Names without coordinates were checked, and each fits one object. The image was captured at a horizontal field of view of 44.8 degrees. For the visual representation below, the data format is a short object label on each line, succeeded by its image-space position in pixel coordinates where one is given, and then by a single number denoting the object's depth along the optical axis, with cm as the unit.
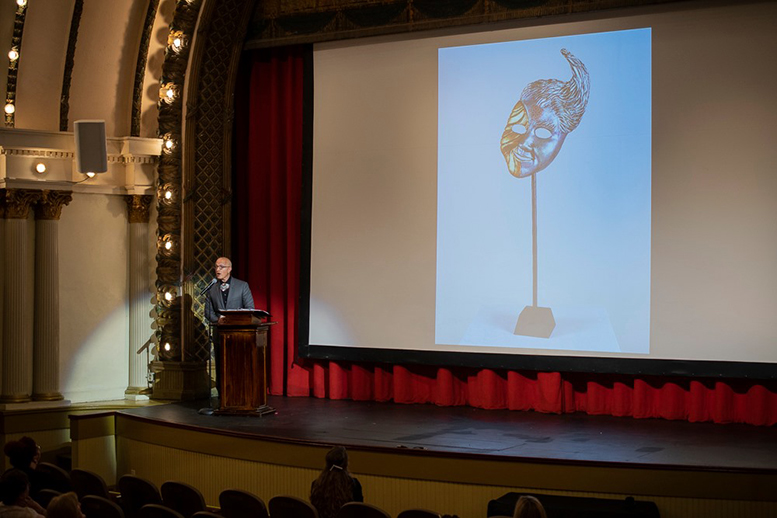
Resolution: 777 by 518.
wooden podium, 737
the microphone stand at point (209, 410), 770
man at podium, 791
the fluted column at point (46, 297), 818
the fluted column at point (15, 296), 802
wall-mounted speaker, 789
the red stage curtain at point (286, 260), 812
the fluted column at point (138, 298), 872
